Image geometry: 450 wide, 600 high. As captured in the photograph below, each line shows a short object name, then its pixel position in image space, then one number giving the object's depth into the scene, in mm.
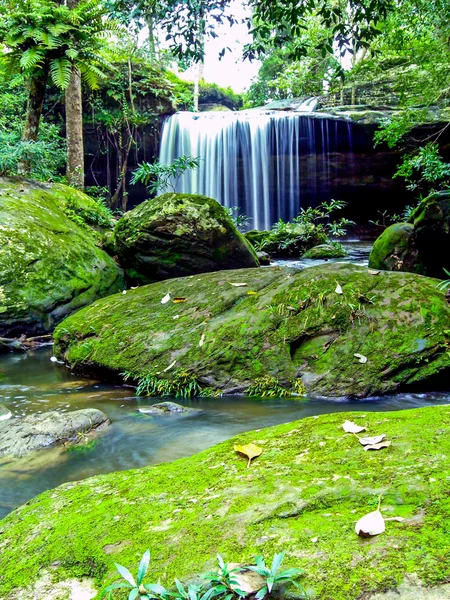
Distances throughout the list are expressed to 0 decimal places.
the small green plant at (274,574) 1078
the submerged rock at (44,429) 2934
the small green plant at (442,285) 3814
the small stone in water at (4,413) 3505
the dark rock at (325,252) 11547
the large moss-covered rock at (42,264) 5988
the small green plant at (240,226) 16553
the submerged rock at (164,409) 3619
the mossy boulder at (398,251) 6918
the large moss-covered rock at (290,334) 3785
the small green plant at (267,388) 3809
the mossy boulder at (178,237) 6711
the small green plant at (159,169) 9648
